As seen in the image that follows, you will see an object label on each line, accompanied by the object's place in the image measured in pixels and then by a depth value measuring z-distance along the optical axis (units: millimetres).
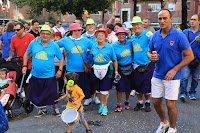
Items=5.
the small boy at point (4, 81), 5598
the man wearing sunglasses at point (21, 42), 6188
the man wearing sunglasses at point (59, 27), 9989
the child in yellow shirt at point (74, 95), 4344
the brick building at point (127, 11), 44781
